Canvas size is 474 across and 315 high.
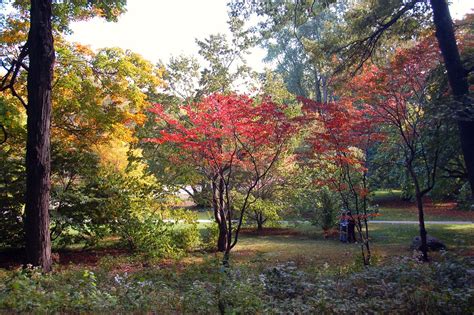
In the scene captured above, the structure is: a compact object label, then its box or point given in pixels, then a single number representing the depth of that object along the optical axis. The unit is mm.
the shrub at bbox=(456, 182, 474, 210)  12445
